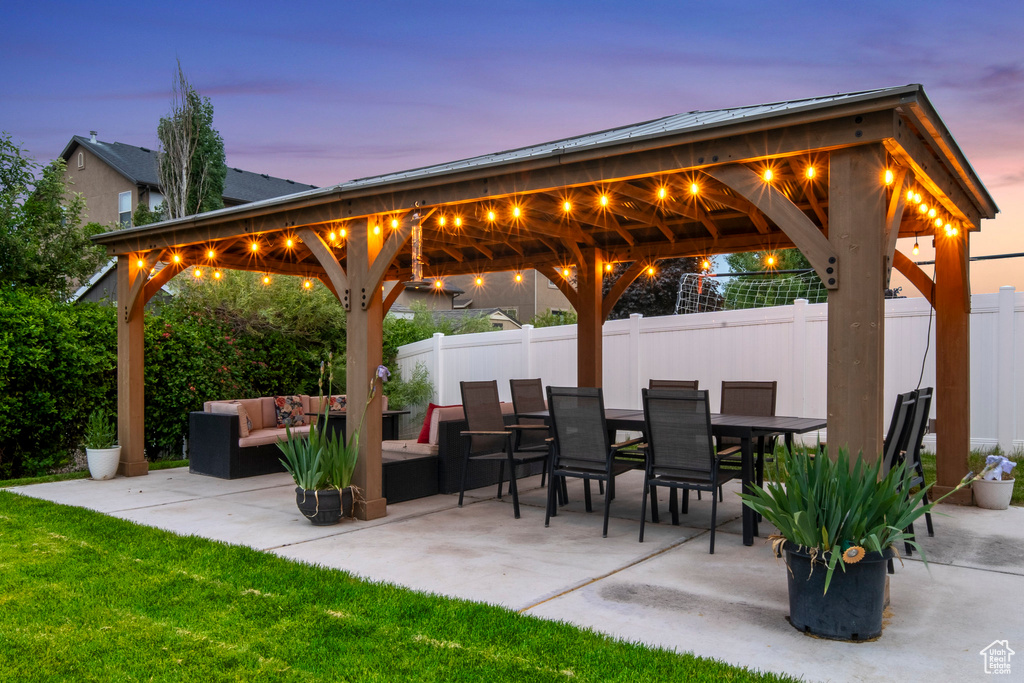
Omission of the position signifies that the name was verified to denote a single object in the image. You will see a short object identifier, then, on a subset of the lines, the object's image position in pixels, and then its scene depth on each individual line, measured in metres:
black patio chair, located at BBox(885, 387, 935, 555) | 4.68
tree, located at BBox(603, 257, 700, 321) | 19.45
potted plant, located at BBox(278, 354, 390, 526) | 5.48
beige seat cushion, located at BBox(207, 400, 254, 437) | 7.72
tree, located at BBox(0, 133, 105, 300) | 10.84
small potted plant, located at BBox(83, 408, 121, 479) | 7.70
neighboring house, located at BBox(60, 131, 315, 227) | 20.09
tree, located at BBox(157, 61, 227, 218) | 19.89
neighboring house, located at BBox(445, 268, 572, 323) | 24.97
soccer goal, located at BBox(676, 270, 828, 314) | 16.09
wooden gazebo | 3.71
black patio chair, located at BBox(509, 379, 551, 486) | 6.89
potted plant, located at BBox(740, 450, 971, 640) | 3.18
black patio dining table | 5.10
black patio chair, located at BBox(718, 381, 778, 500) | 6.81
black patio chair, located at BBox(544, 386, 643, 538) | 5.29
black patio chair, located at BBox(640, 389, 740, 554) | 4.81
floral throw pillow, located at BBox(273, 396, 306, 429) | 8.57
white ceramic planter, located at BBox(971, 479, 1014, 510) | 5.82
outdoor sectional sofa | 6.54
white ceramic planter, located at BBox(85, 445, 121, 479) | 7.68
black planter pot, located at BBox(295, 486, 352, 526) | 5.46
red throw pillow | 6.86
